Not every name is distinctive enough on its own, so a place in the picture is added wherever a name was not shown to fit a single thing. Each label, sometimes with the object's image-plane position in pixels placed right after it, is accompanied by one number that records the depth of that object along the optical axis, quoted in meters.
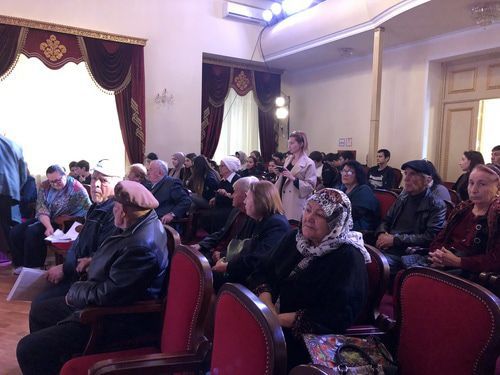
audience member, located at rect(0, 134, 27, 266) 4.29
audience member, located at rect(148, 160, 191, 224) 4.00
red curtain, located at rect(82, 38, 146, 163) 6.92
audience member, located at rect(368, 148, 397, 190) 6.23
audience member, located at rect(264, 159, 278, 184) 5.66
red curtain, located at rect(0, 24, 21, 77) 6.16
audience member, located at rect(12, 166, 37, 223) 4.74
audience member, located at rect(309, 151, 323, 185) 6.50
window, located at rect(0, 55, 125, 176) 6.57
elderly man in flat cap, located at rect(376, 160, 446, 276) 2.95
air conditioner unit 7.92
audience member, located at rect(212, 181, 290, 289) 2.44
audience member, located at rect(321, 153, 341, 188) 5.31
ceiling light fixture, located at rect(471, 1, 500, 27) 4.84
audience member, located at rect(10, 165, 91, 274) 4.03
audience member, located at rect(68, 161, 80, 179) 6.01
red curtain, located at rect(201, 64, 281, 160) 8.30
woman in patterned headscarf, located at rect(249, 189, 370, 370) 1.64
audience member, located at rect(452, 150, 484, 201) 4.36
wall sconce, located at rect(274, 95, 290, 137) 9.00
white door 6.29
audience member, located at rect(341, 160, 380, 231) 3.49
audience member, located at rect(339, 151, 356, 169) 6.72
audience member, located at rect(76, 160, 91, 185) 5.90
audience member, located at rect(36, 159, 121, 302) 2.41
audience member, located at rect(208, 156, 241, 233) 4.41
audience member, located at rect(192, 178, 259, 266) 2.89
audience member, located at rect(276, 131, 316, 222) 4.09
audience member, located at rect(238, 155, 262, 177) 6.16
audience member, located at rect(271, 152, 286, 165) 6.34
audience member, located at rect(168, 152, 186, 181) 6.36
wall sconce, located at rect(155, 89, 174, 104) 7.57
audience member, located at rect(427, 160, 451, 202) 3.12
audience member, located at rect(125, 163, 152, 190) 3.80
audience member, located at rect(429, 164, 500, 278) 2.27
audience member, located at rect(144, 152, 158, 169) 6.79
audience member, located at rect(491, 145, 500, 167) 4.67
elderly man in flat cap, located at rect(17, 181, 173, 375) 1.78
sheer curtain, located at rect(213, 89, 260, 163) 8.87
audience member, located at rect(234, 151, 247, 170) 7.69
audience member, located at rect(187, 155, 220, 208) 4.98
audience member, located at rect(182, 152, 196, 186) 6.09
